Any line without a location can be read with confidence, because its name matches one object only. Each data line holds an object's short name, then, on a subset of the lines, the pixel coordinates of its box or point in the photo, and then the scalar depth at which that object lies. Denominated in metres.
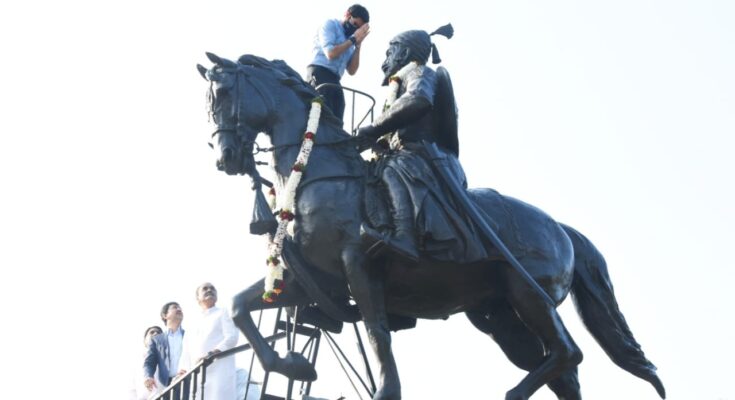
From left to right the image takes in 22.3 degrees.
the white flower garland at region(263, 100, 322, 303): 16.94
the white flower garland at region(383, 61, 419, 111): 18.03
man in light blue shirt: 19.30
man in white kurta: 18.53
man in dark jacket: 19.11
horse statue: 16.91
